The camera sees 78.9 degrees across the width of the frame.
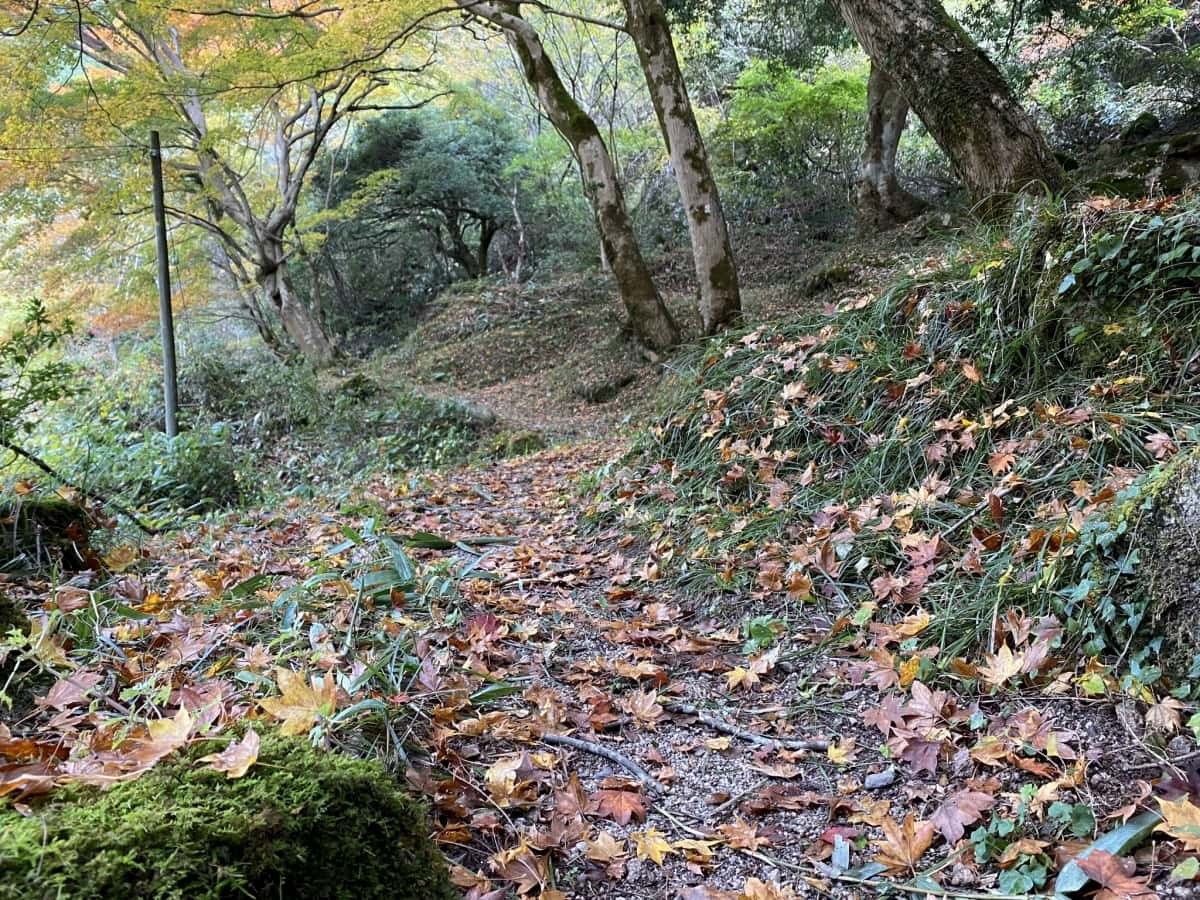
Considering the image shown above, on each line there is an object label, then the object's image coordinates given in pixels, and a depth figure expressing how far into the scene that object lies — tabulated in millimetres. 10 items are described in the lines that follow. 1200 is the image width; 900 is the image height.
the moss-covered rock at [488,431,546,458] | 7820
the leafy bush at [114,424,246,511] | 6434
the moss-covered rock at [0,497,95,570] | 3086
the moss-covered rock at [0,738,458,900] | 856
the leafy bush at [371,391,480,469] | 8359
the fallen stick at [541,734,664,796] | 1864
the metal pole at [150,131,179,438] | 8055
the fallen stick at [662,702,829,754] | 1979
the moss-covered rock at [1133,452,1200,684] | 1699
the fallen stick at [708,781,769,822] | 1745
